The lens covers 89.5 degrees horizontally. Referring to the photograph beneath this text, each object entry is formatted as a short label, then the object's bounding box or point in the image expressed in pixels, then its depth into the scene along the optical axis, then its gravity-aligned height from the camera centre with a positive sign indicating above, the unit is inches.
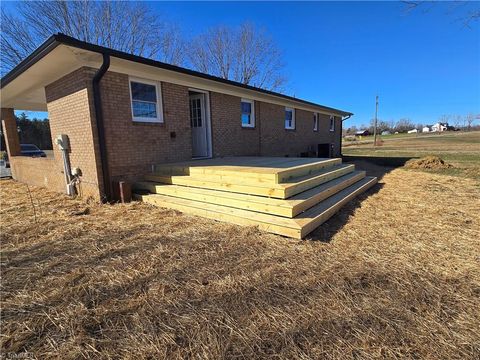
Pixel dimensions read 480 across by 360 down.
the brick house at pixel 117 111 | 213.0 +47.7
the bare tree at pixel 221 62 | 932.6 +347.8
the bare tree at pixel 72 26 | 657.6 +371.9
